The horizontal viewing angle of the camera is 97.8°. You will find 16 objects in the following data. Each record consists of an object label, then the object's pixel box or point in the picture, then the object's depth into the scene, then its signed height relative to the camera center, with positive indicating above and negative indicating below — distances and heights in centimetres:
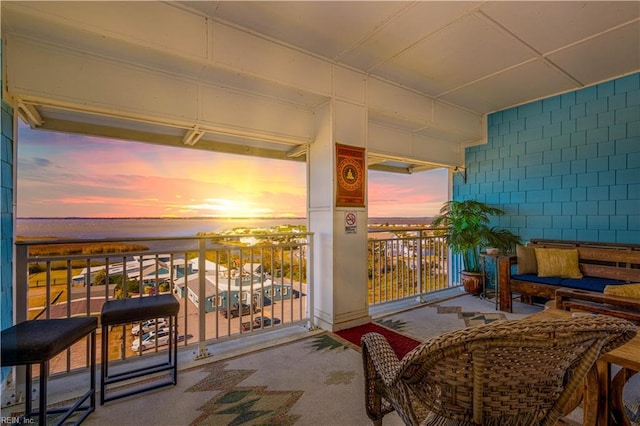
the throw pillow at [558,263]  353 -63
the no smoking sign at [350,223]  326 -9
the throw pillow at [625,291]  194 -55
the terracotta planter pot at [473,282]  445 -109
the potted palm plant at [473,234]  442 -31
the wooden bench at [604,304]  186 -65
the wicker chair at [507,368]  84 -51
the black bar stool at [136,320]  186 -70
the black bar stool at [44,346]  138 -67
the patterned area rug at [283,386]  177 -127
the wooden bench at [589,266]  322 -64
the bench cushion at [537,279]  342 -82
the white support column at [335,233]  317 -21
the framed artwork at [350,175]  320 +47
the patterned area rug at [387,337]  273 -129
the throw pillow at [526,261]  377 -63
